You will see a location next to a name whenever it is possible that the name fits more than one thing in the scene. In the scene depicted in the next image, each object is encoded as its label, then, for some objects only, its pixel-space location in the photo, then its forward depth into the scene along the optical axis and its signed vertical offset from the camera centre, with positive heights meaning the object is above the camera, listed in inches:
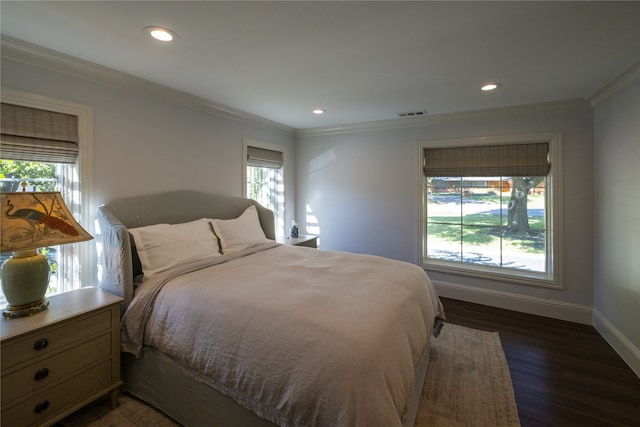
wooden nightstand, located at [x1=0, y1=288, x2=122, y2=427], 58.4 -32.3
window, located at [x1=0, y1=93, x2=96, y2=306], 77.7 +15.1
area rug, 71.6 -50.5
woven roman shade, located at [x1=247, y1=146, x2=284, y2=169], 153.3 +30.0
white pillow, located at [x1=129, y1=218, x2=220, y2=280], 86.7 -10.5
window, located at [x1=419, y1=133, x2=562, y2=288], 132.8 +1.9
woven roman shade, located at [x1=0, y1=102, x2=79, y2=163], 76.1 +21.4
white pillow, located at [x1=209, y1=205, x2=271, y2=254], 112.5 -8.5
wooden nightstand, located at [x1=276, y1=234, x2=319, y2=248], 150.4 -15.3
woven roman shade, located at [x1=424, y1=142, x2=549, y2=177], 133.3 +24.9
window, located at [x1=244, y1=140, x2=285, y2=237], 154.8 +20.7
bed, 48.9 -23.5
